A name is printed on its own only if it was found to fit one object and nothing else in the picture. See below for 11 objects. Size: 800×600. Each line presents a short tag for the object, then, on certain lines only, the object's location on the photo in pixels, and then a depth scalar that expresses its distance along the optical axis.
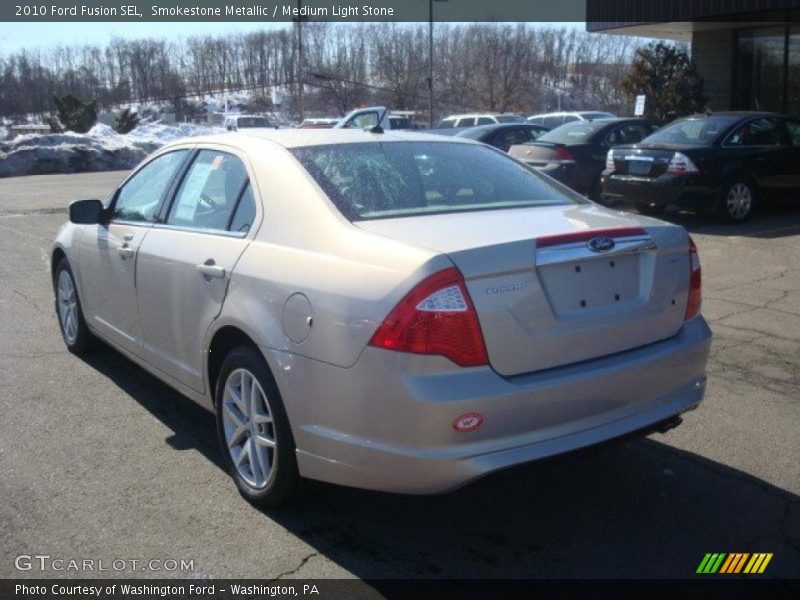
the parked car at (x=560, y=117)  33.25
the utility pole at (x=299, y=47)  33.59
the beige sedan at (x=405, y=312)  2.95
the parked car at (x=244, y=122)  35.84
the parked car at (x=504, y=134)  14.86
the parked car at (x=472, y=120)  31.17
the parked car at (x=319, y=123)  31.88
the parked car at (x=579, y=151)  12.80
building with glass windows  17.00
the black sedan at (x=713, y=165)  10.79
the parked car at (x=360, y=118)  19.48
